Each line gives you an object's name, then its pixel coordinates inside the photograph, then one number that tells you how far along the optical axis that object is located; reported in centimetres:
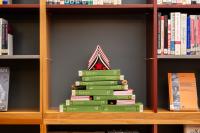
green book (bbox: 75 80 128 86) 206
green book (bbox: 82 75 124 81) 207
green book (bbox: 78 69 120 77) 207
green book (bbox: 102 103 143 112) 202
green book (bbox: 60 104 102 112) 202
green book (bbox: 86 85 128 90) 206
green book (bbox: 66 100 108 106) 203
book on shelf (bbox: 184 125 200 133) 208
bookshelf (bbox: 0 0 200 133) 235
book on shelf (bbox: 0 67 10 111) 207
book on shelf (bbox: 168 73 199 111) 206
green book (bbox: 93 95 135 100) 204
